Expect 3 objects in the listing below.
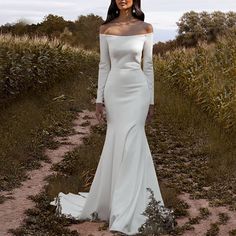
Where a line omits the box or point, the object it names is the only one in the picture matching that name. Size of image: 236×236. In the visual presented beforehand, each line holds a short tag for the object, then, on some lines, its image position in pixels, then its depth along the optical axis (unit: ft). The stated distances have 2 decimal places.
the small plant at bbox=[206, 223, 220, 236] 19.04
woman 18.51
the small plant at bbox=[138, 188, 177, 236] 15.71
